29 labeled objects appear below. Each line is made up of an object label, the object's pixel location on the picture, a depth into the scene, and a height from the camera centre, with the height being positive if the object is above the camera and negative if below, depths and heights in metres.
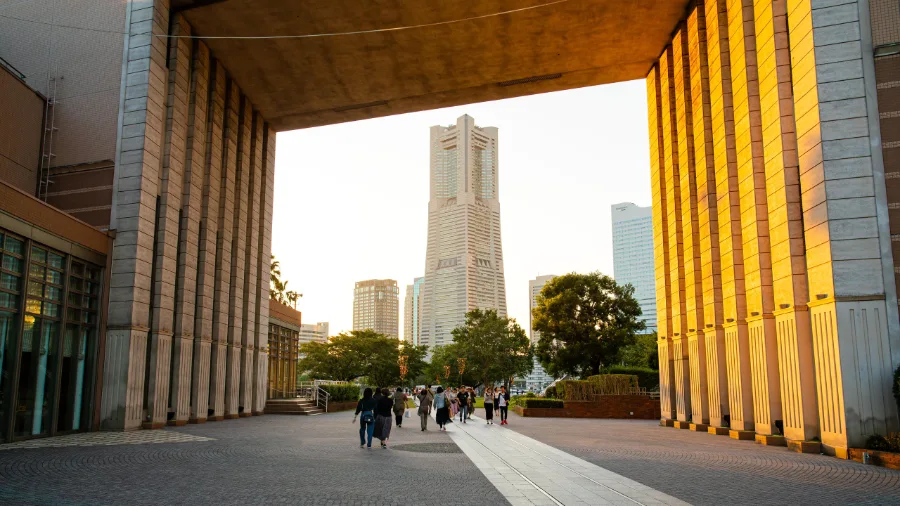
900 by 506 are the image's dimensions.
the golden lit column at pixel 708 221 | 23.05 +5.08
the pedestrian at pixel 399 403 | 24.22 -1.40
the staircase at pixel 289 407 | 35.78 -2.28
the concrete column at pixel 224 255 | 29.83 +5.01
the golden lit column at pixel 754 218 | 18.81 +4.25
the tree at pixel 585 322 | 52.56 +3.29
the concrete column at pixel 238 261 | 31.39 +4.93
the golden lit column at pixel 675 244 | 26.81 +4.91
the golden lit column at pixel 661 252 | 28.84 +4.91
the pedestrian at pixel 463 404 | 30.05 -1.79
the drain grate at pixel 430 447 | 16.34 -2.09
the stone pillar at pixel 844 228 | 14.89 +3.06
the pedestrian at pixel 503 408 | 28.43 -1.87
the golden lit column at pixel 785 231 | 16.80 +3.43
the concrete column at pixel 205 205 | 28.06 +6.92
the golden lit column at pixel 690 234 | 24.92 +4.96
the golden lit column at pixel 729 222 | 20.84 +4.60
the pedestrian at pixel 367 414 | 16.79 -1.25
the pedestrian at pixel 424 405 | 23.80 -1.45
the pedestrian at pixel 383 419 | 16.58 -1.36
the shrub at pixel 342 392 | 40.45 -1.78
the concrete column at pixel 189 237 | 26.16 +5.15
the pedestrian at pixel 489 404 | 28.22 -1.68
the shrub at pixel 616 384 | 36.41 -1.12
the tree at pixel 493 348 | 73.81 +1.70
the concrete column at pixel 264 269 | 34.94 +5.08
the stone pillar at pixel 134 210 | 22.14 +5.33
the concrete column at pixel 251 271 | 33.28 +4.71
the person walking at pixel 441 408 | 24.05 -1.57
